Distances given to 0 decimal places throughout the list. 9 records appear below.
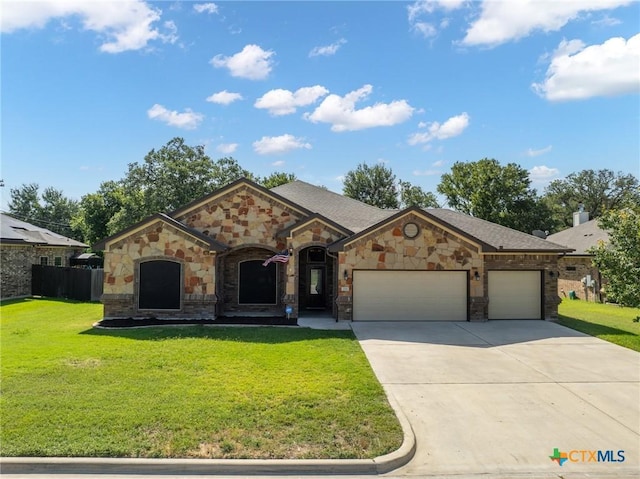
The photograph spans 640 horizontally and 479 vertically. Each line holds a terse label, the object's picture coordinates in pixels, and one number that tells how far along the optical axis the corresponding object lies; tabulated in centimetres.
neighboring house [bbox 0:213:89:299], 2155
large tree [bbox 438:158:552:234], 4334
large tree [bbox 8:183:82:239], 6831
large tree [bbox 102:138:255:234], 3862
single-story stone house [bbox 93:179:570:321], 1516
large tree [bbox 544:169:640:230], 5125
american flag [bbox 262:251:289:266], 1552
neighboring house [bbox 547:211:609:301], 2475
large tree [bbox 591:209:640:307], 1190
